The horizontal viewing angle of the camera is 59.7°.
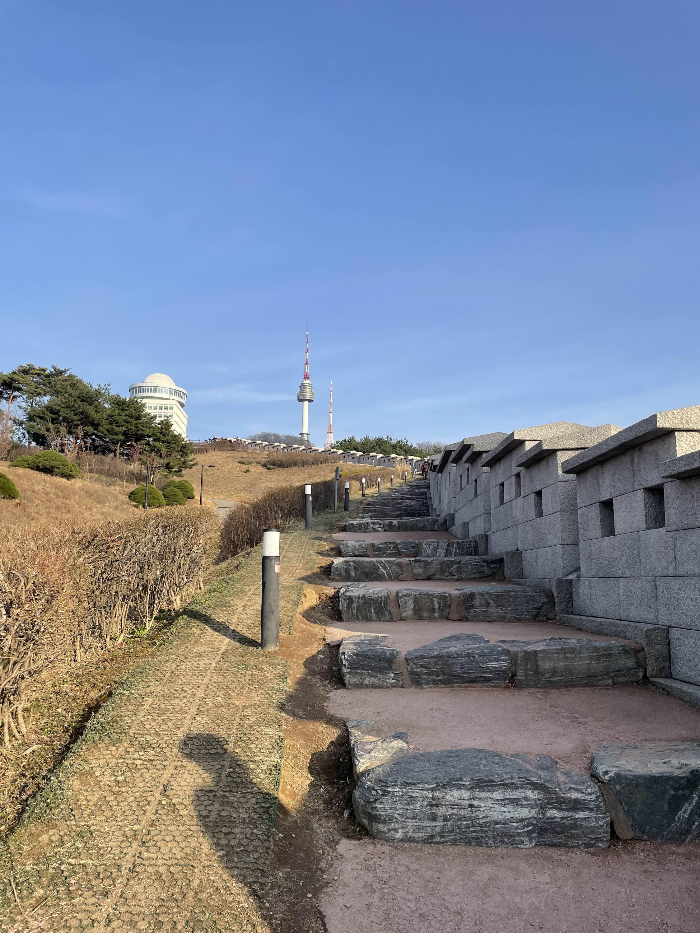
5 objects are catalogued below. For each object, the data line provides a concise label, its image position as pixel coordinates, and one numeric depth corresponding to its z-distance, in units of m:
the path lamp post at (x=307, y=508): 12.59
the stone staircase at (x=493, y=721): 2.75
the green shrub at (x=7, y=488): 18.17
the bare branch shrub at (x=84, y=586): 3.35
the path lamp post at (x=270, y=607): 4.88
